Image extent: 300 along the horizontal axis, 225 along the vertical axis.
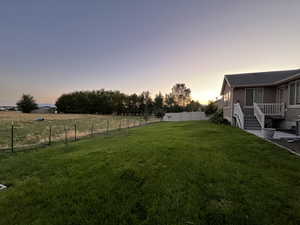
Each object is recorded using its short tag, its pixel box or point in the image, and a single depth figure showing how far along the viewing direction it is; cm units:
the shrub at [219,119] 1336
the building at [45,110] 6066
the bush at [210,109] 2458
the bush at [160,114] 2763
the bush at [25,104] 5378
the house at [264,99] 820
